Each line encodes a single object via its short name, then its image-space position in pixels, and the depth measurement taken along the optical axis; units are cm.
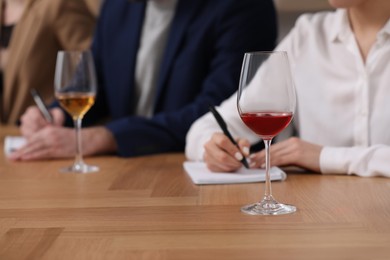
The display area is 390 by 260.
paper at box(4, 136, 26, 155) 199
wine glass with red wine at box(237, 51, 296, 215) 131
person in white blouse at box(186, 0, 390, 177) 177
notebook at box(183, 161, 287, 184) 154
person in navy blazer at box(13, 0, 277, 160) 201
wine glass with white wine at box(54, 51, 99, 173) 180
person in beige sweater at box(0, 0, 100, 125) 292
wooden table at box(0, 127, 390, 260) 113
